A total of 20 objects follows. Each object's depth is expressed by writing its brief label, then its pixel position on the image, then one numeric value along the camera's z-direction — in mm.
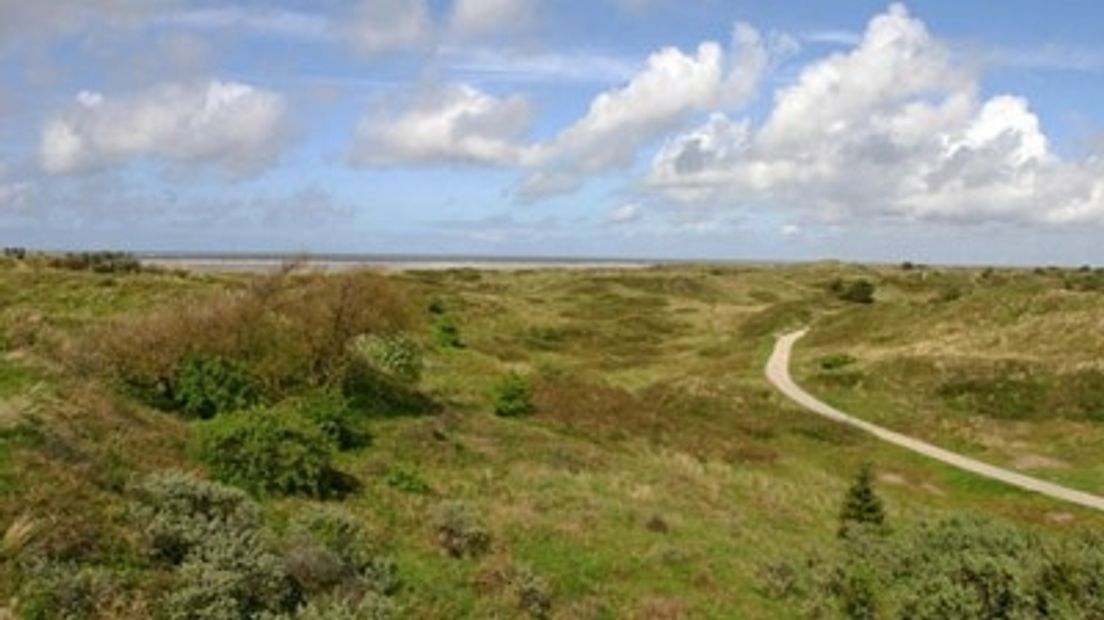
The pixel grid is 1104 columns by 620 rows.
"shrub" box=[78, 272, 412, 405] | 30219
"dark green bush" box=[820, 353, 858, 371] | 73688
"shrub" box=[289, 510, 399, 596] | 17047
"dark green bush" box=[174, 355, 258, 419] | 29453
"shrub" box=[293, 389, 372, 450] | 29562
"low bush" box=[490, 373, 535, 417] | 43625
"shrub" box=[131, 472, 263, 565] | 16344
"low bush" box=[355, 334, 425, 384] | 44500
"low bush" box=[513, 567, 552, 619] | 18688
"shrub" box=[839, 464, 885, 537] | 30672
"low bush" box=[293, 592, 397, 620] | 14641
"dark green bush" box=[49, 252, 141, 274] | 77000
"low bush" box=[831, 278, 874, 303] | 123688
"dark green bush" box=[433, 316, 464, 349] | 67962
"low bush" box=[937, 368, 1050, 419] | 58688
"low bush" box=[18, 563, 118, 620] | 12977
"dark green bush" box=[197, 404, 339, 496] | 23109
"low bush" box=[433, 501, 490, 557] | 21234
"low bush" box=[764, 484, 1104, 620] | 17891
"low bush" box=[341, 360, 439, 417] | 37406
